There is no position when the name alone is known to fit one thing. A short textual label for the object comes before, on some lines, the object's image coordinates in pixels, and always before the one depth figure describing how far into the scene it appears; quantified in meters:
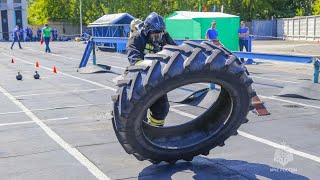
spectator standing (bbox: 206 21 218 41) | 18.82
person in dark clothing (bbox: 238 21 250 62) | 19.98
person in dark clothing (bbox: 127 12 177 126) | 5.39
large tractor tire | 4.50
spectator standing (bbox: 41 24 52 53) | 27.61
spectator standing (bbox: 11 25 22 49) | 32.32
